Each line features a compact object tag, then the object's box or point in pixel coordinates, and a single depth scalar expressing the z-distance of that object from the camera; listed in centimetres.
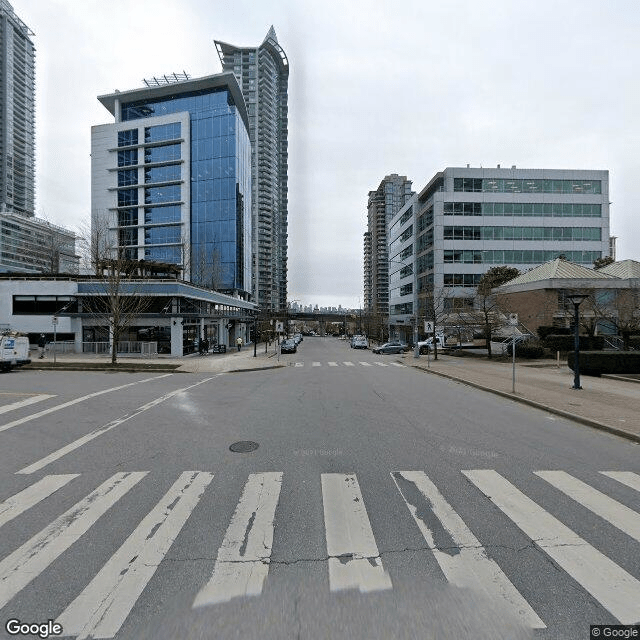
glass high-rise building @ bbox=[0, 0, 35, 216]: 13375
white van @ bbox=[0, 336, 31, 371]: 1744
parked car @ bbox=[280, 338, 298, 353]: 3431
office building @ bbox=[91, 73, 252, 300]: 6138
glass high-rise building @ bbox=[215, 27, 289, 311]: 11419
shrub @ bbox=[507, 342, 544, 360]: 2527
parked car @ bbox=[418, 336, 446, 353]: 3456
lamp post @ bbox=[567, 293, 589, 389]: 1212
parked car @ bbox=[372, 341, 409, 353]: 3541
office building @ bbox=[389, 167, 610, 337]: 4500
